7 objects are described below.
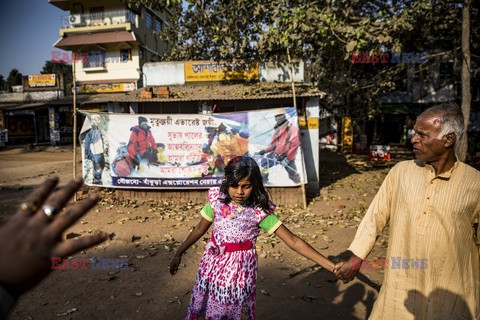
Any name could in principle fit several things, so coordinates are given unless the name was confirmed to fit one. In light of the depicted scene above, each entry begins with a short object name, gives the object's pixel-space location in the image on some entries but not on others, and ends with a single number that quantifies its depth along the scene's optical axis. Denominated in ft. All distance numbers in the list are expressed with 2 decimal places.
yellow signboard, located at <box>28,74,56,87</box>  84.43
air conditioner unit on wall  83.39
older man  6.89
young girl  8.05
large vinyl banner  25.94
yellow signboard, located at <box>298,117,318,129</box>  30.19
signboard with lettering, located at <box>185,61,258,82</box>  39.70
